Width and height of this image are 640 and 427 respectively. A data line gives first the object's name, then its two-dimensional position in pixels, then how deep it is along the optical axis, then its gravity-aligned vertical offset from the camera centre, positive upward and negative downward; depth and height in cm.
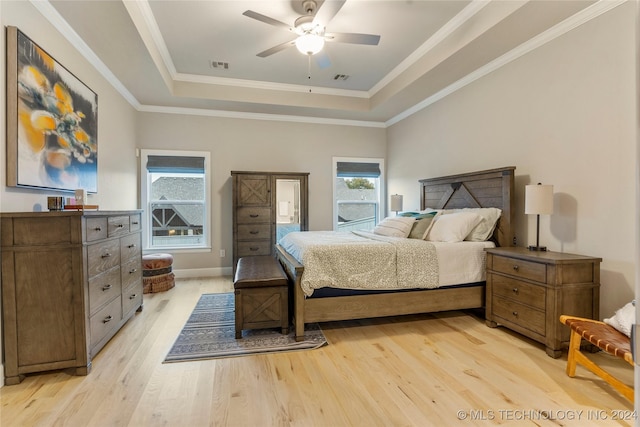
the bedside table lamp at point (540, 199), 267 +6
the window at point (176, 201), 489 +9
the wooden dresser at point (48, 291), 195 -57
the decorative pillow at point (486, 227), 324 -22
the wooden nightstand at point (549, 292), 229 -68
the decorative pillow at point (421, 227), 352 -24
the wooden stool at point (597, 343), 173 -81
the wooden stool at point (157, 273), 406 -91
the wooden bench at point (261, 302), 260 -83
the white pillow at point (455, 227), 320 -22
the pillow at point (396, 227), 360 -25
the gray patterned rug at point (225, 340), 239 -115
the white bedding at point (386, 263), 266 -52
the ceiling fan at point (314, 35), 265 +154
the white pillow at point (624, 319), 188 -72
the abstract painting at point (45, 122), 205 +68
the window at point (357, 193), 570 +26
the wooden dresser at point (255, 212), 461 -9
